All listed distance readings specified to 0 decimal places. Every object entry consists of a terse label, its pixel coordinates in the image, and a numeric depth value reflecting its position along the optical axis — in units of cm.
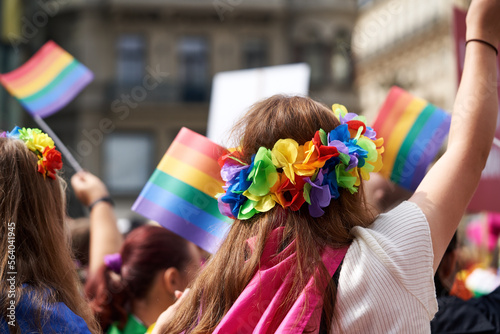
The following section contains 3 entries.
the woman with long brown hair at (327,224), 270
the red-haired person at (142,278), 334
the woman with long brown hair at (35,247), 281
